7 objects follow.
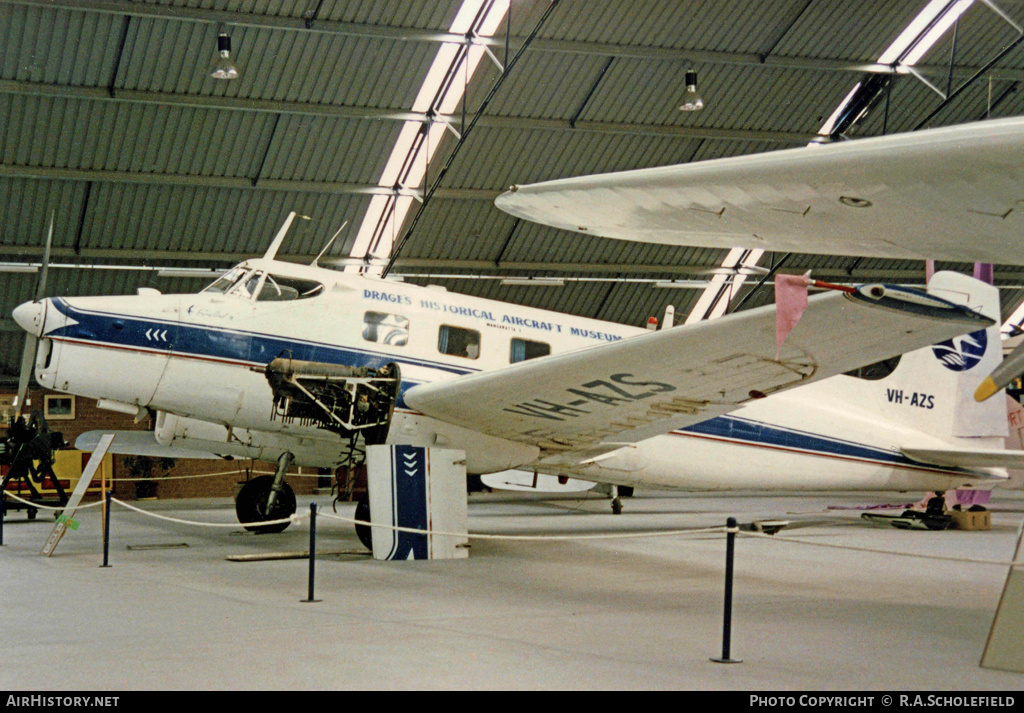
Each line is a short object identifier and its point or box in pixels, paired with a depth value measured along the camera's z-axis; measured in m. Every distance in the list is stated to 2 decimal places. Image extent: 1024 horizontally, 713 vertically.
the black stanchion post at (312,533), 7.43
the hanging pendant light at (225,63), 17.09
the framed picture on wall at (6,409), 23.58
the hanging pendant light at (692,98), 20.42
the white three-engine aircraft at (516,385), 8.37
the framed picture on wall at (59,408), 24.02
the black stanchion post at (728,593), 5.57
